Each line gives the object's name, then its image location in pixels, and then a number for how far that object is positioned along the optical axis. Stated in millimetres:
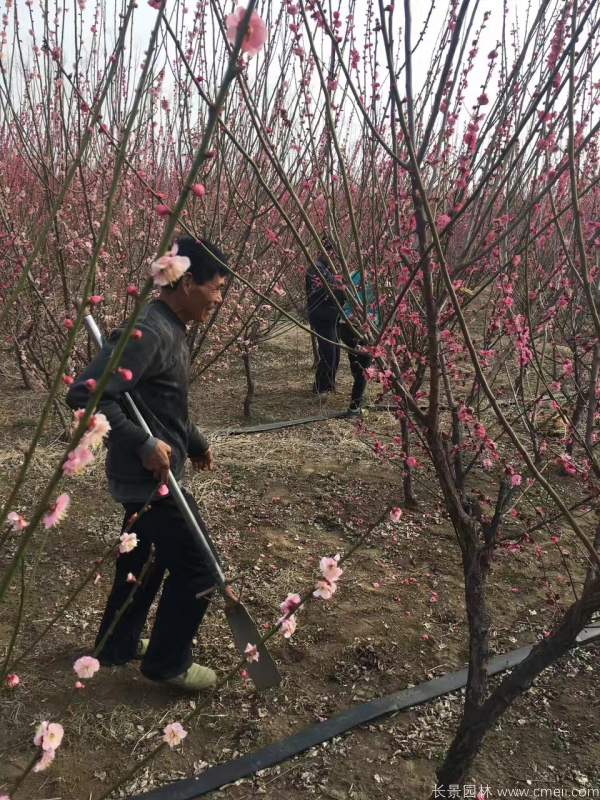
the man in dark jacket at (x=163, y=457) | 1848
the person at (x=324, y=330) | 5945
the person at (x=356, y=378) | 5292
